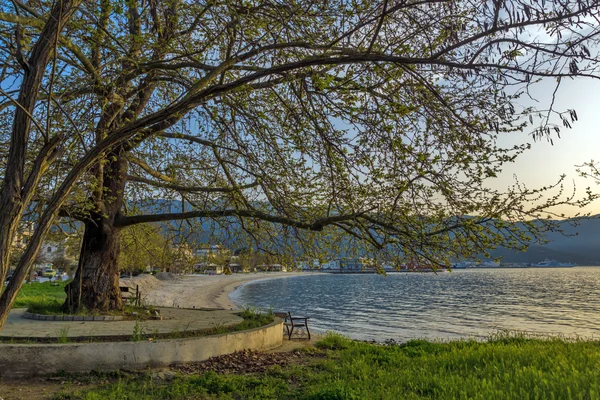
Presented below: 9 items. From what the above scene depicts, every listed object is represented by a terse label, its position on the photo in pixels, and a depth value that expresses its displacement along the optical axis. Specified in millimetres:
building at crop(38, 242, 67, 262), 69188
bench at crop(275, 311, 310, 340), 16656
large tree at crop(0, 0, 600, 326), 5473
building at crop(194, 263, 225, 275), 139062
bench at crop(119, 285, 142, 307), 14784
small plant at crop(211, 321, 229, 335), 10835
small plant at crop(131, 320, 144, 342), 9289
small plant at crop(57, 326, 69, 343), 8805
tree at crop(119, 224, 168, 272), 16672
